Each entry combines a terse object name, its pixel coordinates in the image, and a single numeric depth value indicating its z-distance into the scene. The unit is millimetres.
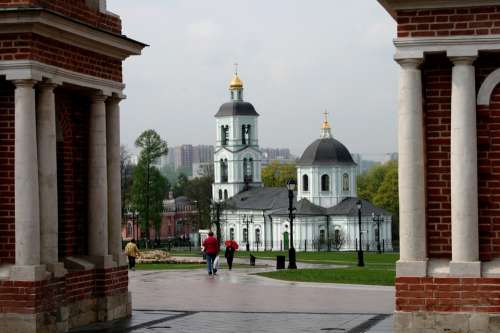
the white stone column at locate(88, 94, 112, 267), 21891
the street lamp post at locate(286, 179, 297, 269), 44531
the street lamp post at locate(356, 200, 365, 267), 52531
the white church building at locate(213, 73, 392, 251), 143375
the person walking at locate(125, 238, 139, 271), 39312
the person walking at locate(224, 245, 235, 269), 43541
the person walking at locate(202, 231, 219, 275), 36750
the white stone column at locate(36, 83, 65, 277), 19531
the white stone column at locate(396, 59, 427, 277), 18047
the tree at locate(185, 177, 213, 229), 139500
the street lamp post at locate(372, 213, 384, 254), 133000
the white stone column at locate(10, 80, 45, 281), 19062
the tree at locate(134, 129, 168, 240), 120938
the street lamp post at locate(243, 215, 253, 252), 149700
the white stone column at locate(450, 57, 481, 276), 17922
